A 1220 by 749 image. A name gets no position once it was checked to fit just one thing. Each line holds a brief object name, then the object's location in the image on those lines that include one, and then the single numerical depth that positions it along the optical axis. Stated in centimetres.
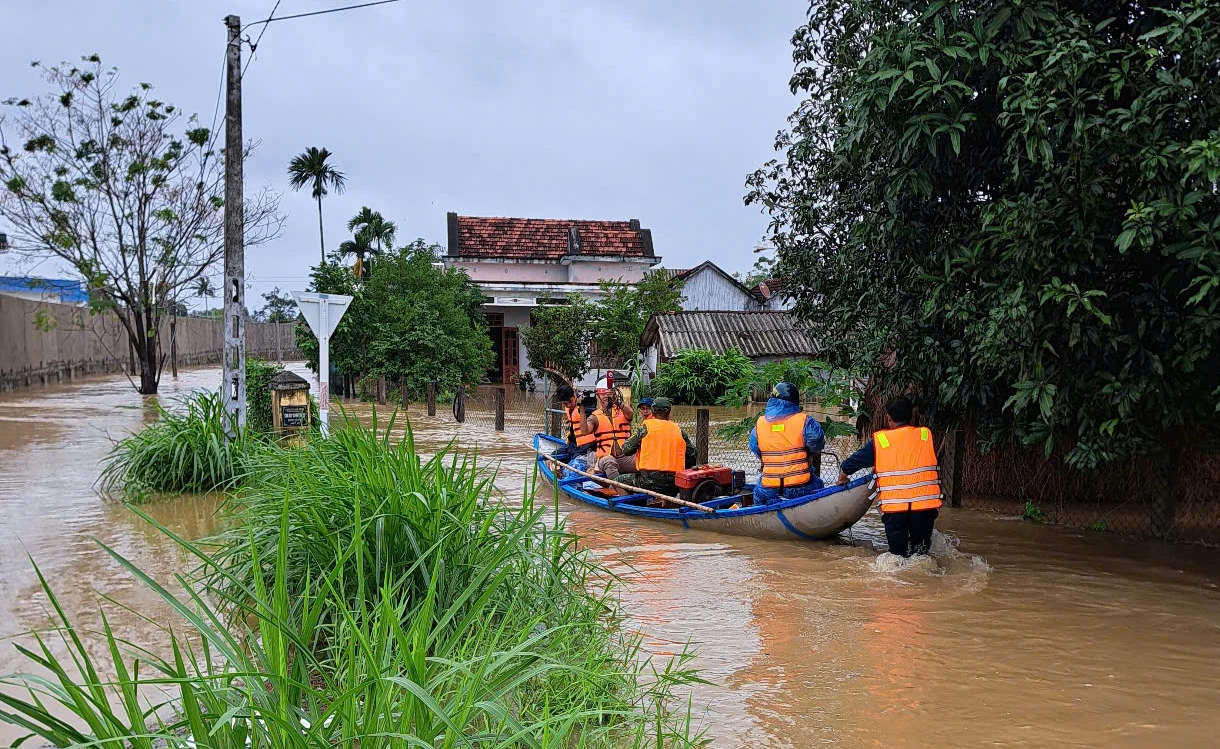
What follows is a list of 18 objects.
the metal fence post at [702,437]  1379
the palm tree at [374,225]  4887
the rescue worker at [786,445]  1001
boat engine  1108
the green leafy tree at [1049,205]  668
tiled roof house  3428
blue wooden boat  937
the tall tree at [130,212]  2359
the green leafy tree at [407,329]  2708
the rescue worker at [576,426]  1346
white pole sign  1126
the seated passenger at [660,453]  1136
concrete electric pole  1211
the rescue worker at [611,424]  1305
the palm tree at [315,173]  4947
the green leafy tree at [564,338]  2902
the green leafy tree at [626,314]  2909
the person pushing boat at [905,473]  864
